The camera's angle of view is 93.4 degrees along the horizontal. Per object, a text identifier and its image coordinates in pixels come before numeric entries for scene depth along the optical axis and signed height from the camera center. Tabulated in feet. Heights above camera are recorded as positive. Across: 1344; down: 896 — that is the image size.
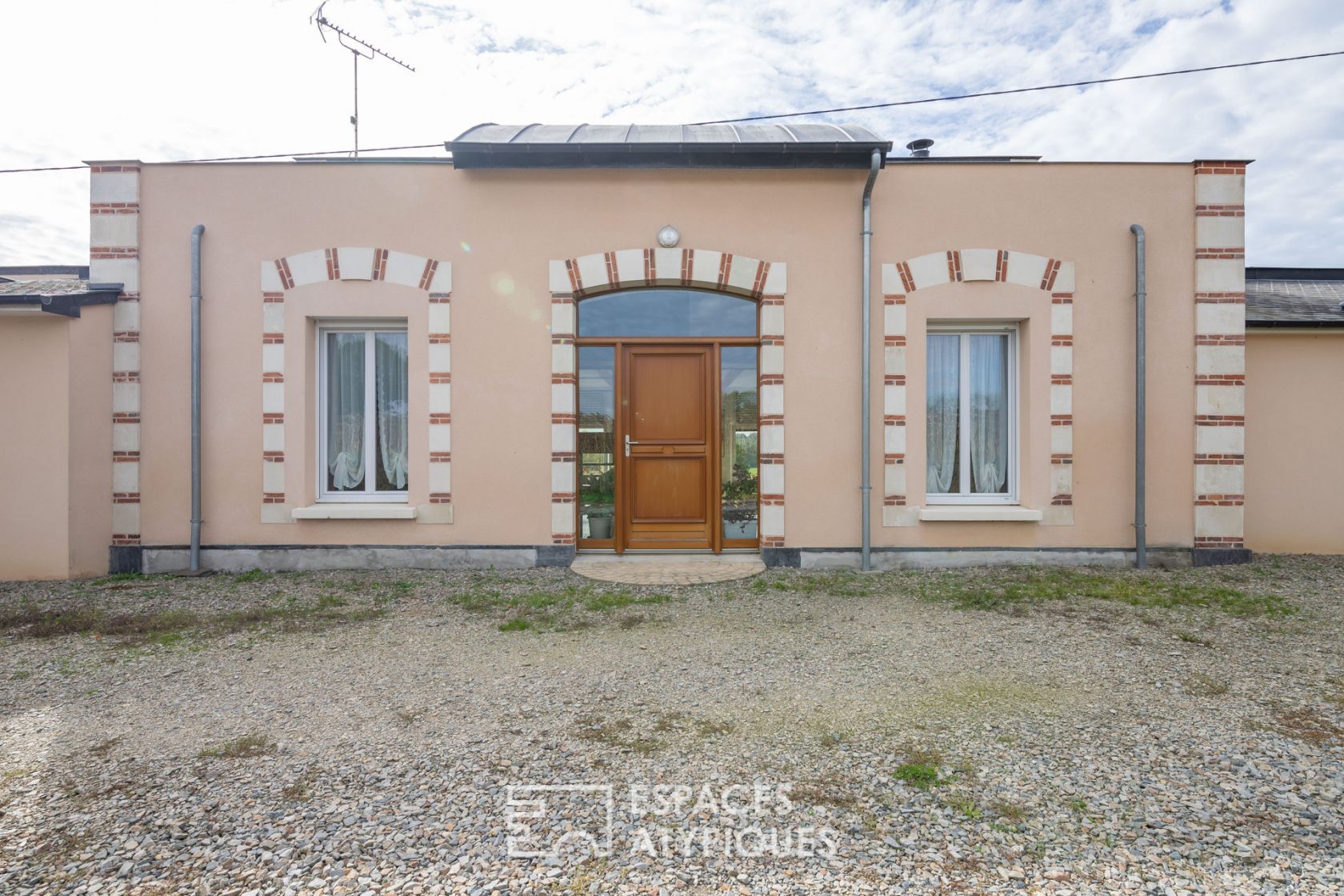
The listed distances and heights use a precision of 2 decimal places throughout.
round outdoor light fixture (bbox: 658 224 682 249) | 19.03 +6.41
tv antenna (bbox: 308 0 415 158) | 25.77 +17.65
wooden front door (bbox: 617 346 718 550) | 20.11 +0.01
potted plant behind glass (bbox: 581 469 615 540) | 20.25 -1.84
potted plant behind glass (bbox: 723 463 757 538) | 20.21 -1.88
